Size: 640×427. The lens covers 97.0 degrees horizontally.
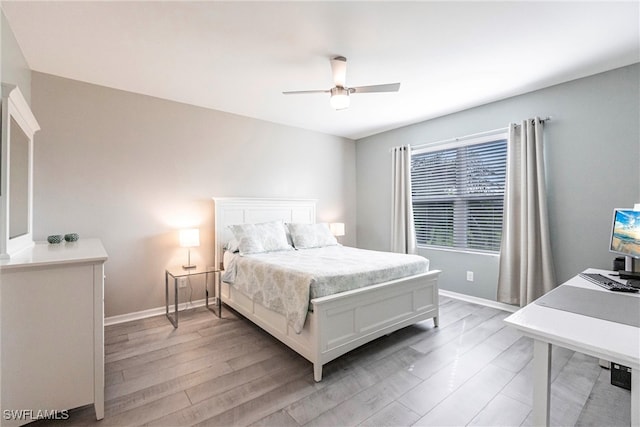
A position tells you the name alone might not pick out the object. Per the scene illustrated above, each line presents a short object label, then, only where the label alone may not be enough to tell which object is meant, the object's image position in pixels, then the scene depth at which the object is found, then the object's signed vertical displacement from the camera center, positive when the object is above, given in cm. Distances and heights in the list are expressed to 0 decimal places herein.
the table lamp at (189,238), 326 -27
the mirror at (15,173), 167 +29
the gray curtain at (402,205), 439 +14
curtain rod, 342 +104
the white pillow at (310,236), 377 -30
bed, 211 -86
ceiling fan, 240 +108
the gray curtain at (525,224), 305 -12
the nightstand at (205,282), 312 -86
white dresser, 144 -65
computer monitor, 203 -14
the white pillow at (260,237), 328 -28
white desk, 96 -47
